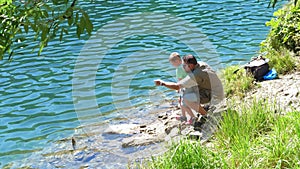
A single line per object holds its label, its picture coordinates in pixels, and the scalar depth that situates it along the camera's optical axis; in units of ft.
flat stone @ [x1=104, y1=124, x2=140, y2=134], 36.48
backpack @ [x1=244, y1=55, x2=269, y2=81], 38.01
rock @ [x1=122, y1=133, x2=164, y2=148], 33.63
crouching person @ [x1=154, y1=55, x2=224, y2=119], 33.22
